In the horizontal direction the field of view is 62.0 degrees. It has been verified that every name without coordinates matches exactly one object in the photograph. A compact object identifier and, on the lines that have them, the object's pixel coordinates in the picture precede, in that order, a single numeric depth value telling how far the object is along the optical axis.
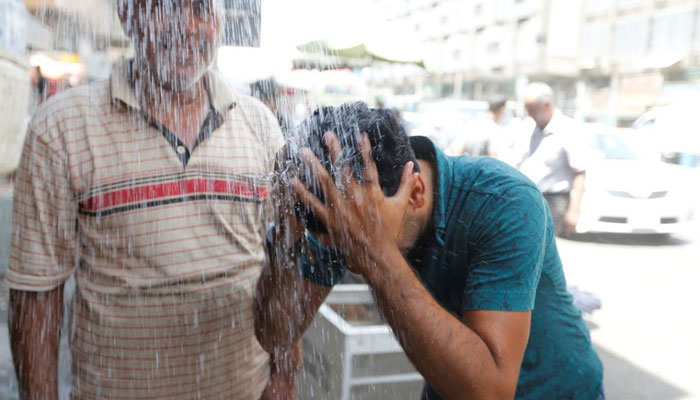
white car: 9.07
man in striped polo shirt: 1.68
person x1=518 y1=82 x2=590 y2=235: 5.13
